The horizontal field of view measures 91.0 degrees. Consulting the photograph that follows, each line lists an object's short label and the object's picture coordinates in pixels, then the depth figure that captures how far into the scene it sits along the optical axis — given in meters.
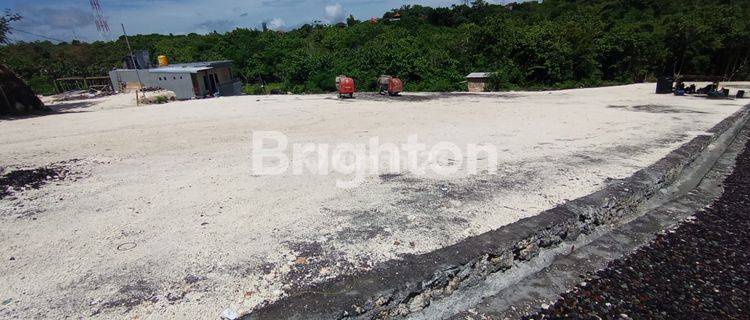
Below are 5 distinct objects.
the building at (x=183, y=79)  23.50
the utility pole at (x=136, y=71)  24.62
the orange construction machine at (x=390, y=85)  19.69
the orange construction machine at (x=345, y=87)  18.86
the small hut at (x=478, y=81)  22.30
